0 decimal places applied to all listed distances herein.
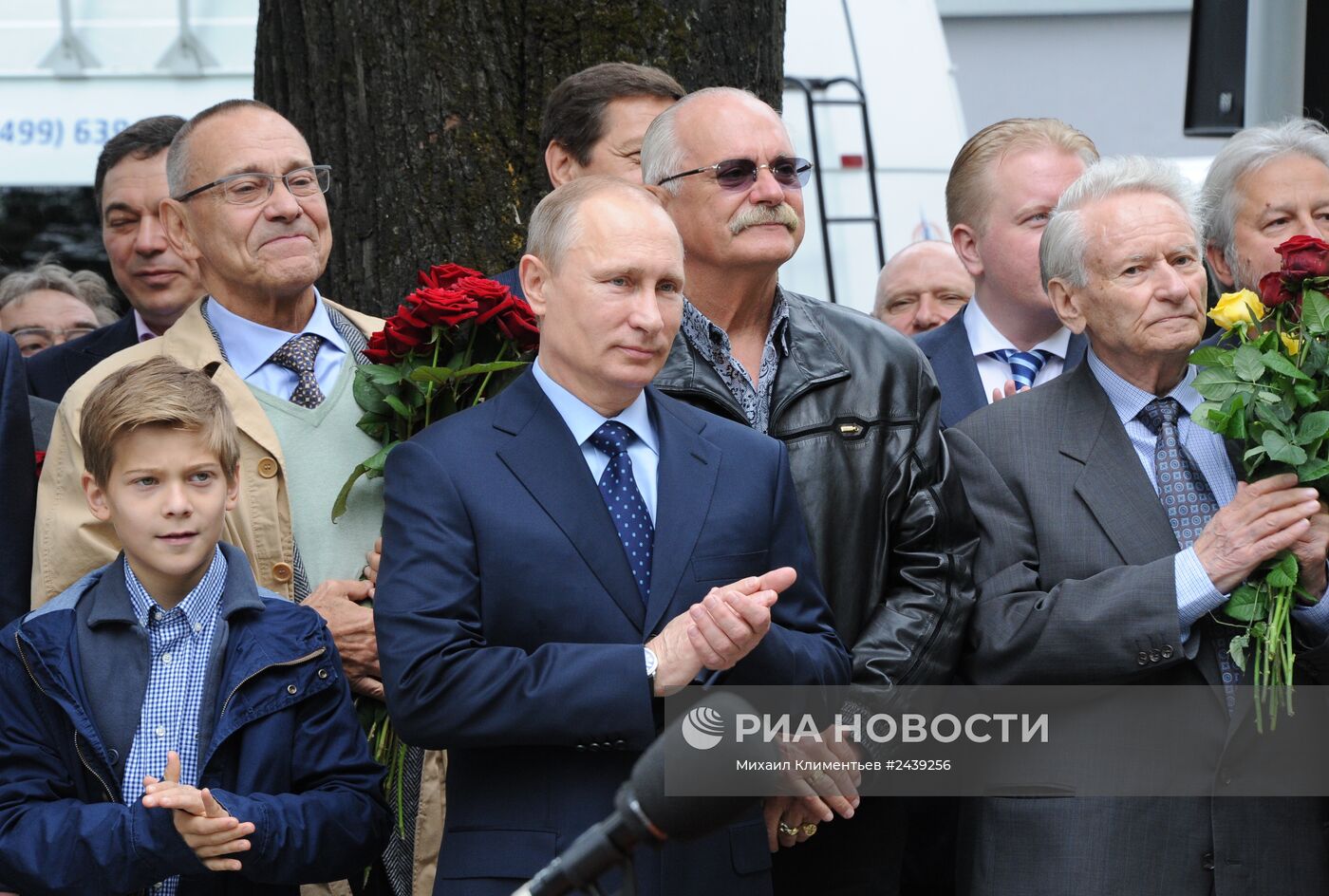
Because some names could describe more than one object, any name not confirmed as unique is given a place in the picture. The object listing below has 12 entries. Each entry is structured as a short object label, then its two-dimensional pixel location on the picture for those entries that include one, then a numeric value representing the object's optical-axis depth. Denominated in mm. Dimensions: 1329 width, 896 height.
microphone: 4512
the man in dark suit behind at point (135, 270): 10914
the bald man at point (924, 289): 12656
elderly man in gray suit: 7148
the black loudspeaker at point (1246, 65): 12750
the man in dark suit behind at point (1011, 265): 9695
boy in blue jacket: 6566
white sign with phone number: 15977
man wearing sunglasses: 7555
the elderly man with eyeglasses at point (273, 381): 7637
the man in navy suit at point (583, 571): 6238
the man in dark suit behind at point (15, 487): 7633
